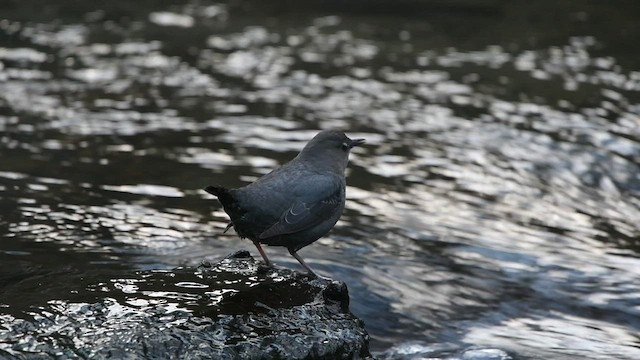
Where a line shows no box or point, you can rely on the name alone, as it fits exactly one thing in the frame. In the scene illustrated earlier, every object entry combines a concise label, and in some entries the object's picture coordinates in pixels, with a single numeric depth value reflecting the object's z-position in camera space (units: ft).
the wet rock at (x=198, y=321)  25.71
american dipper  29.32
